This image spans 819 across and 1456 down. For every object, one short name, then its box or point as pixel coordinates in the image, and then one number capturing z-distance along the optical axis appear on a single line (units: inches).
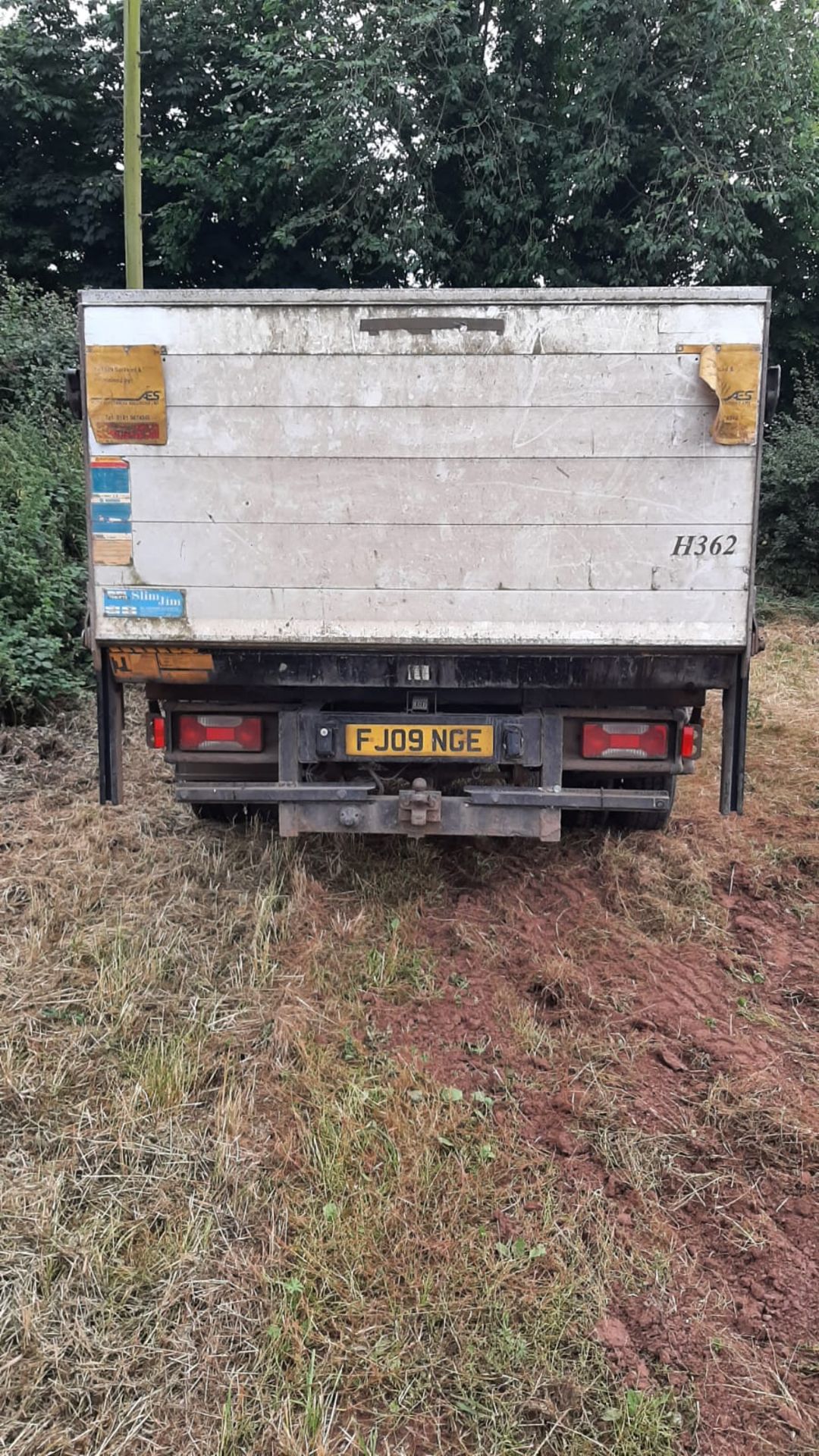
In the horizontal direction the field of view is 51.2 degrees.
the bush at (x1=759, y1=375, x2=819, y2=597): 489.4
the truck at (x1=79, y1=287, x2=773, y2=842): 123.6
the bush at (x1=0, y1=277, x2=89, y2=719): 234.2
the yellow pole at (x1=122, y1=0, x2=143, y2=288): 289.6
